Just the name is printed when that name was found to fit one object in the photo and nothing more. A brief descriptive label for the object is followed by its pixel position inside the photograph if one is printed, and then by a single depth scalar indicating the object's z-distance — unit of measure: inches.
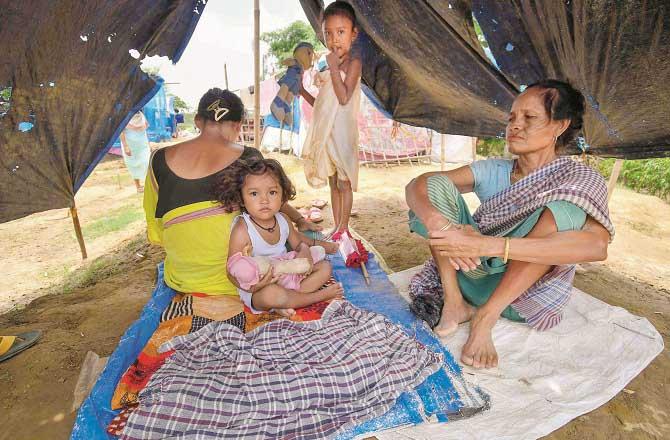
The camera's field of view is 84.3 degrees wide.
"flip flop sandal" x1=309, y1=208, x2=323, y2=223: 160.6
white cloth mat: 53.9
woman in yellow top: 74.0
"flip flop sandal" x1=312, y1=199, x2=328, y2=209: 182.6
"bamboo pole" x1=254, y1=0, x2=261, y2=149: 151.2
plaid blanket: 50.0
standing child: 104.3
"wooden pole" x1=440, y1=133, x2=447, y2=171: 262.9
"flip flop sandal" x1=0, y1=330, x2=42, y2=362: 73.8
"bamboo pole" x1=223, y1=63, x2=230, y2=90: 607.3
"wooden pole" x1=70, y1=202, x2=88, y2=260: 90.4
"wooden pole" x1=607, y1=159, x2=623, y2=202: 113.6
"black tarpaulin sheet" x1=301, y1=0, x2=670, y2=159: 67.6
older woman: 59.6
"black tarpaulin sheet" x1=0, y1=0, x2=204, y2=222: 75.6
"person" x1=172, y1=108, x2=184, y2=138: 534.9
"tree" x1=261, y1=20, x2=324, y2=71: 756.6
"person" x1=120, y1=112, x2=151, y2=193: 229.1
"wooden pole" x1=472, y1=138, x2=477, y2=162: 275.6
